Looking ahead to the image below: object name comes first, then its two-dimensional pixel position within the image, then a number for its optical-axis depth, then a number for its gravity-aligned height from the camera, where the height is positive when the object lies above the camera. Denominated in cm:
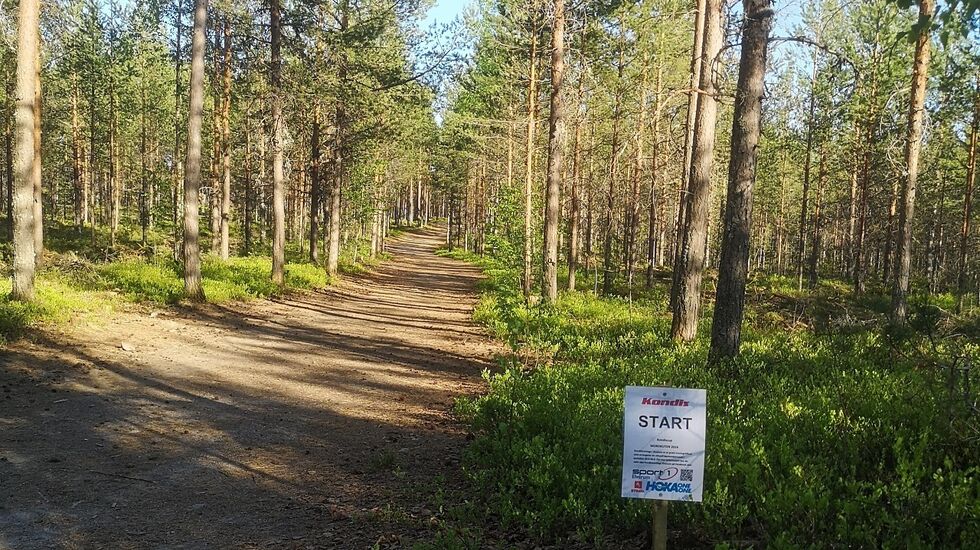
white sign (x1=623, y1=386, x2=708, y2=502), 323 -113
